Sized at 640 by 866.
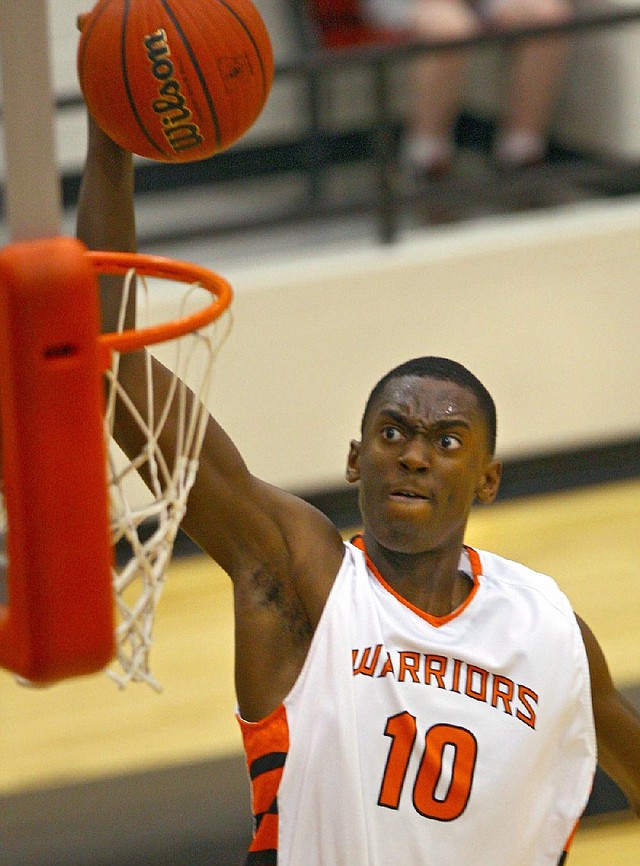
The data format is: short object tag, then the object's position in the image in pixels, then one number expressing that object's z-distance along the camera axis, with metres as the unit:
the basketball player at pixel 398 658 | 6.55
